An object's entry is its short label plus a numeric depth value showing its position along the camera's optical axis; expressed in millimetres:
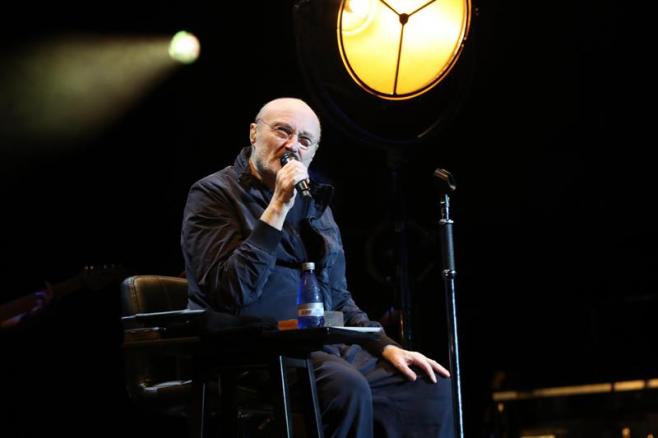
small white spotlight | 9555
